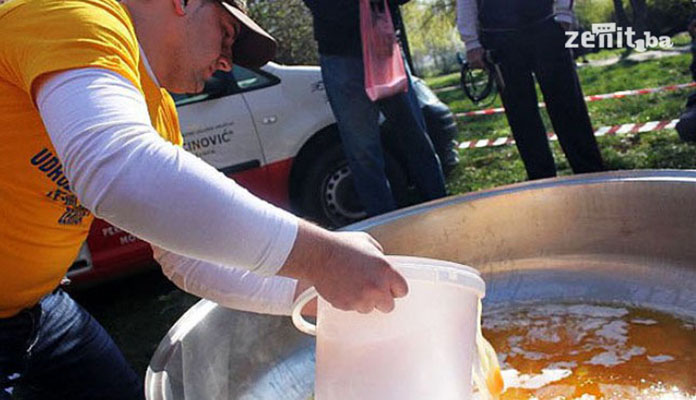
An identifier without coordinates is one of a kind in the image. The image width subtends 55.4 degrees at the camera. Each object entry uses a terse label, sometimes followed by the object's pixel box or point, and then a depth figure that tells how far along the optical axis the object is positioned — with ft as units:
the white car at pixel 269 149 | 12.60
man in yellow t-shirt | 2.89
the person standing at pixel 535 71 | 11.07
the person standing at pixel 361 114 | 10.80
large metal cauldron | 5.42
